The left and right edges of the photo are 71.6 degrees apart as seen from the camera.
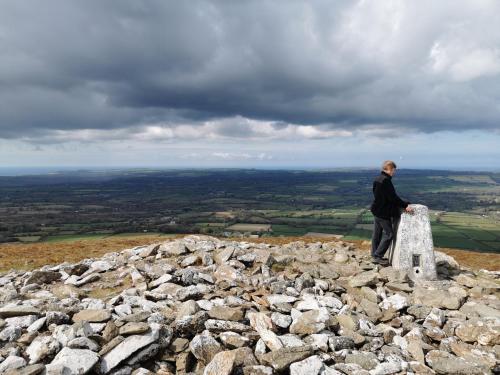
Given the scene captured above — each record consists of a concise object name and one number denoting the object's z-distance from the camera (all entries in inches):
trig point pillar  449.7
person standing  453.7
